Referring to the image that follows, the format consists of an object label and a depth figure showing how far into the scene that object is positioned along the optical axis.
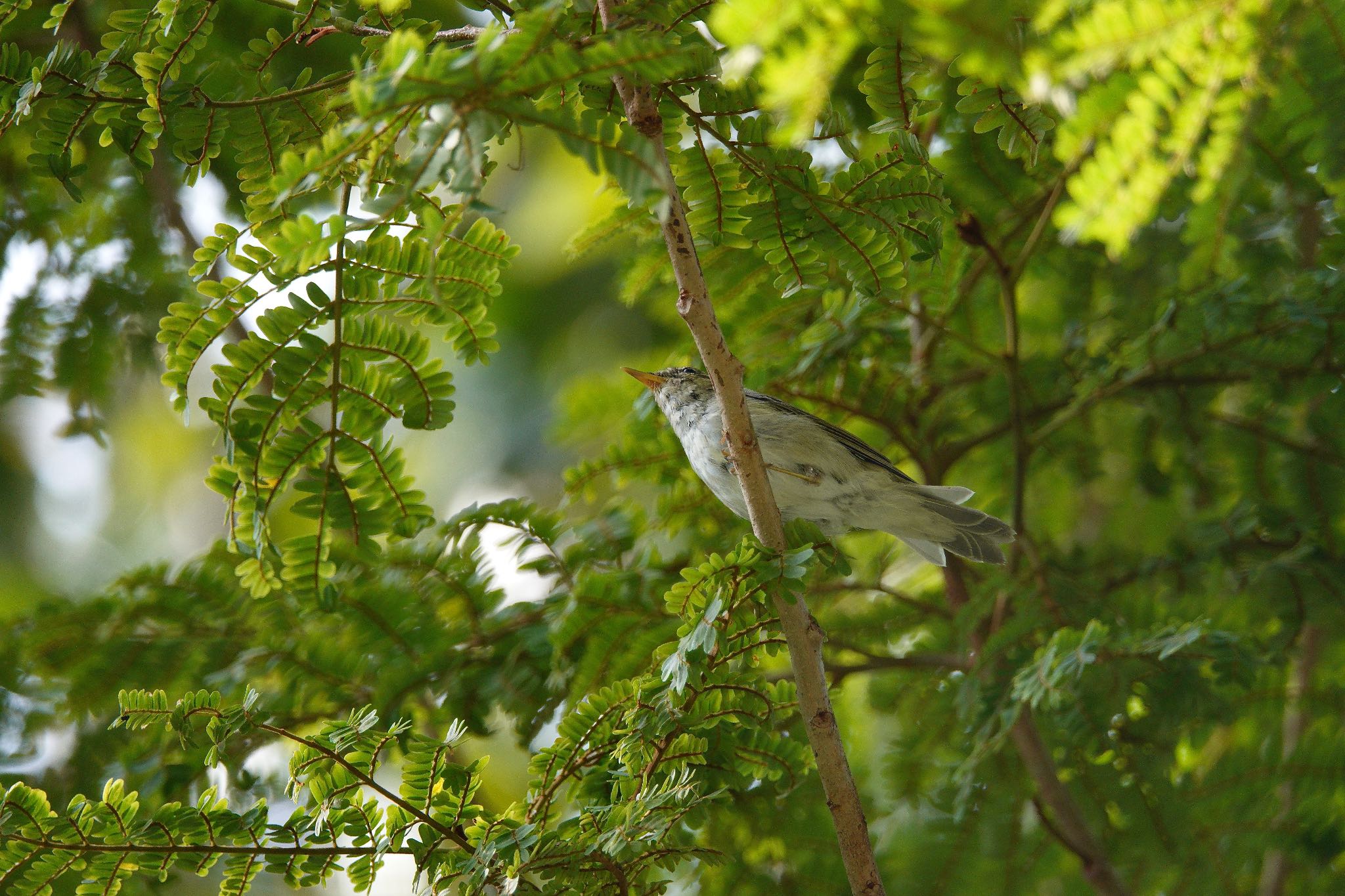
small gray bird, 6.47
